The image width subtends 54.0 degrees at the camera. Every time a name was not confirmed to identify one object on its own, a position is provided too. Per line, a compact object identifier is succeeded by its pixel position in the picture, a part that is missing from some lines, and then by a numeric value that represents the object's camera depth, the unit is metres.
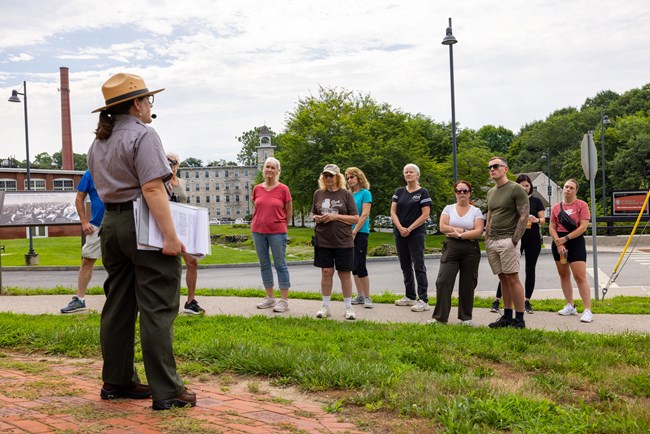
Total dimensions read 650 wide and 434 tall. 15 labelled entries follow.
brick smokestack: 67.94
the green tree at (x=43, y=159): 156.43
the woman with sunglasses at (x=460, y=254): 7.76
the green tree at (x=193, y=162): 172.38
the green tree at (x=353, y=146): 36.22
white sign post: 10.52
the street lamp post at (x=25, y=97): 26.92
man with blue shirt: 8.09
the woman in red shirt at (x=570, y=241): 8.31
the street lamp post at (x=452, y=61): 22.30
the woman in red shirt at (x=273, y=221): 8.66
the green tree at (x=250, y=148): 139.00
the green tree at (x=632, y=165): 63.16
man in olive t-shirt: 7.50
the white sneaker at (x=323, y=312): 8.17
